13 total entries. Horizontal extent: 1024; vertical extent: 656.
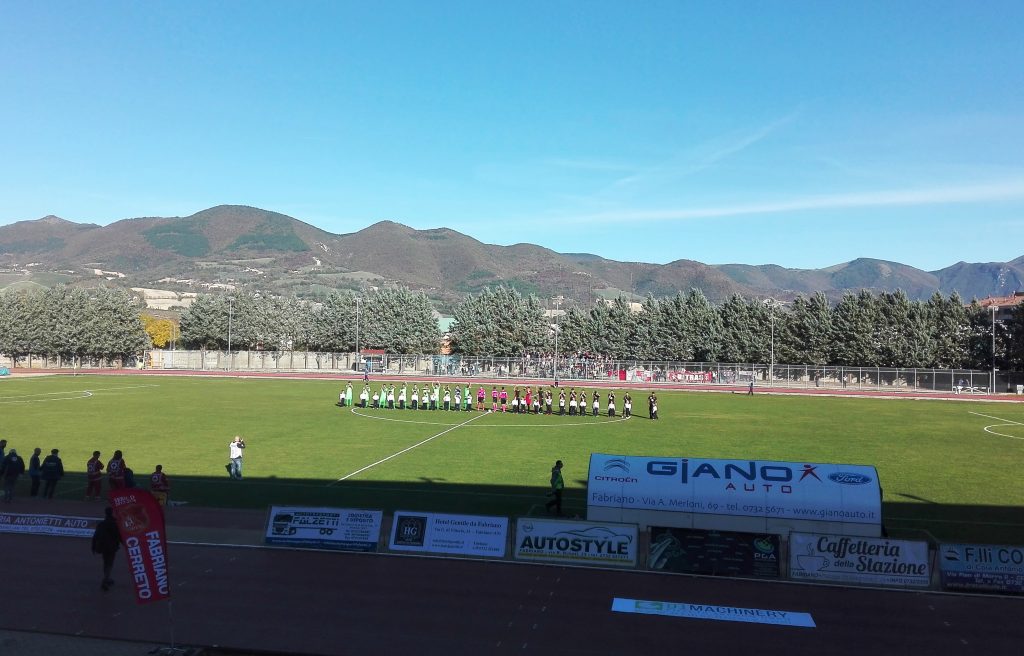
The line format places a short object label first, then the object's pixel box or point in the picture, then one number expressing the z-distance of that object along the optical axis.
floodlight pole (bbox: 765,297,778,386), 77.88
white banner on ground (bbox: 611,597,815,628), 13.16
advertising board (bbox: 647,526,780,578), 15.71
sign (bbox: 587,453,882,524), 15.99
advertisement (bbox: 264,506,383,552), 16.94
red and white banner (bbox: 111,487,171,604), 10.85
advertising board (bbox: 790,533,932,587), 15.02
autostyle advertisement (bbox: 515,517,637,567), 16.09
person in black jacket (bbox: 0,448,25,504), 21.31
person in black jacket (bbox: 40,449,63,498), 22.02
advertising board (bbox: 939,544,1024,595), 14.70
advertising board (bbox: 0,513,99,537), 17.88
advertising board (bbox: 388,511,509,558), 16.55
